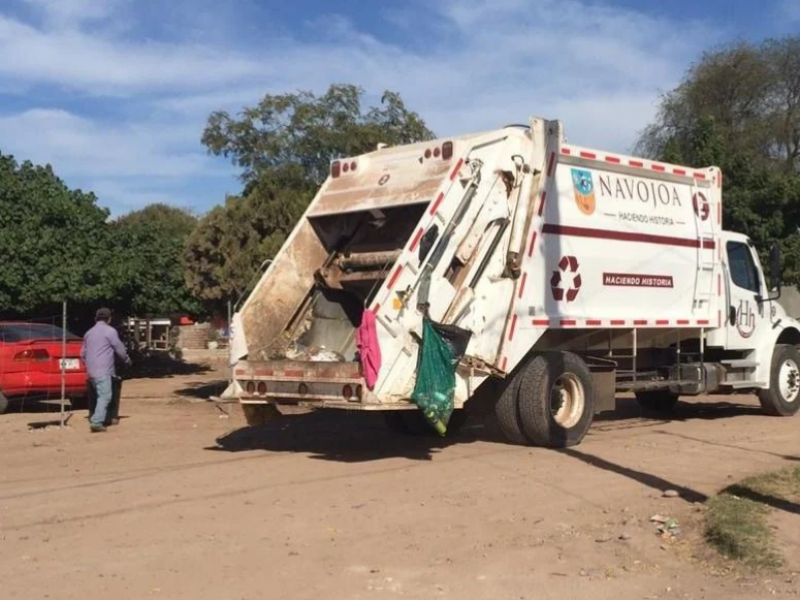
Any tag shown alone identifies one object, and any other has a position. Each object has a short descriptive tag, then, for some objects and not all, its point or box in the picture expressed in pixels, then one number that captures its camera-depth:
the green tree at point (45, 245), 19.30
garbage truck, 9.77
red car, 15.09
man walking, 12.95
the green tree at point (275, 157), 15.59
